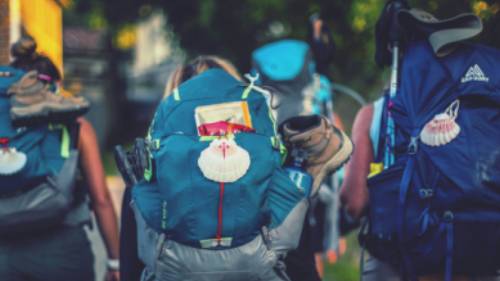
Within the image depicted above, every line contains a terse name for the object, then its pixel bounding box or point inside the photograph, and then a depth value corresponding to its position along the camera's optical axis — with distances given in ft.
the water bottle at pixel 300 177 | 18.24
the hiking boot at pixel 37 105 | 22.00
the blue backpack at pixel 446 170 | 17.87
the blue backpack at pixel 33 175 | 21.57
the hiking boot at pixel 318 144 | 19.21
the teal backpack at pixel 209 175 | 16.69
